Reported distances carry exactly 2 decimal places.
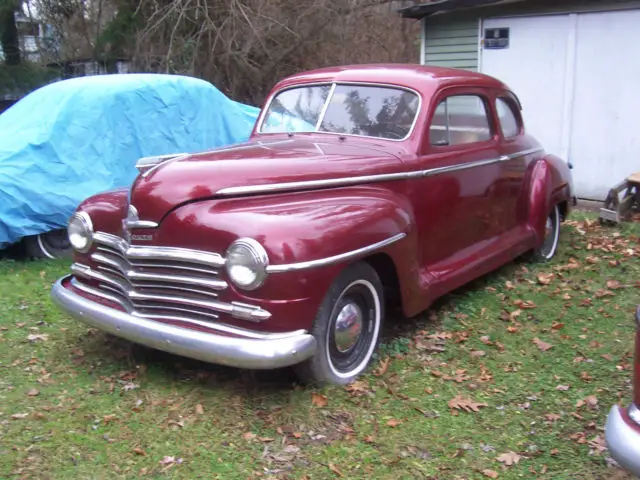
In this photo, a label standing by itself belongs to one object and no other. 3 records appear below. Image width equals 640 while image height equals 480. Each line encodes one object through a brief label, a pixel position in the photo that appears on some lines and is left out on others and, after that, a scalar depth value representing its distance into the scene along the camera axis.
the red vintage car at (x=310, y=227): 3.51
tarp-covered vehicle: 6.43
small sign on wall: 9.70
